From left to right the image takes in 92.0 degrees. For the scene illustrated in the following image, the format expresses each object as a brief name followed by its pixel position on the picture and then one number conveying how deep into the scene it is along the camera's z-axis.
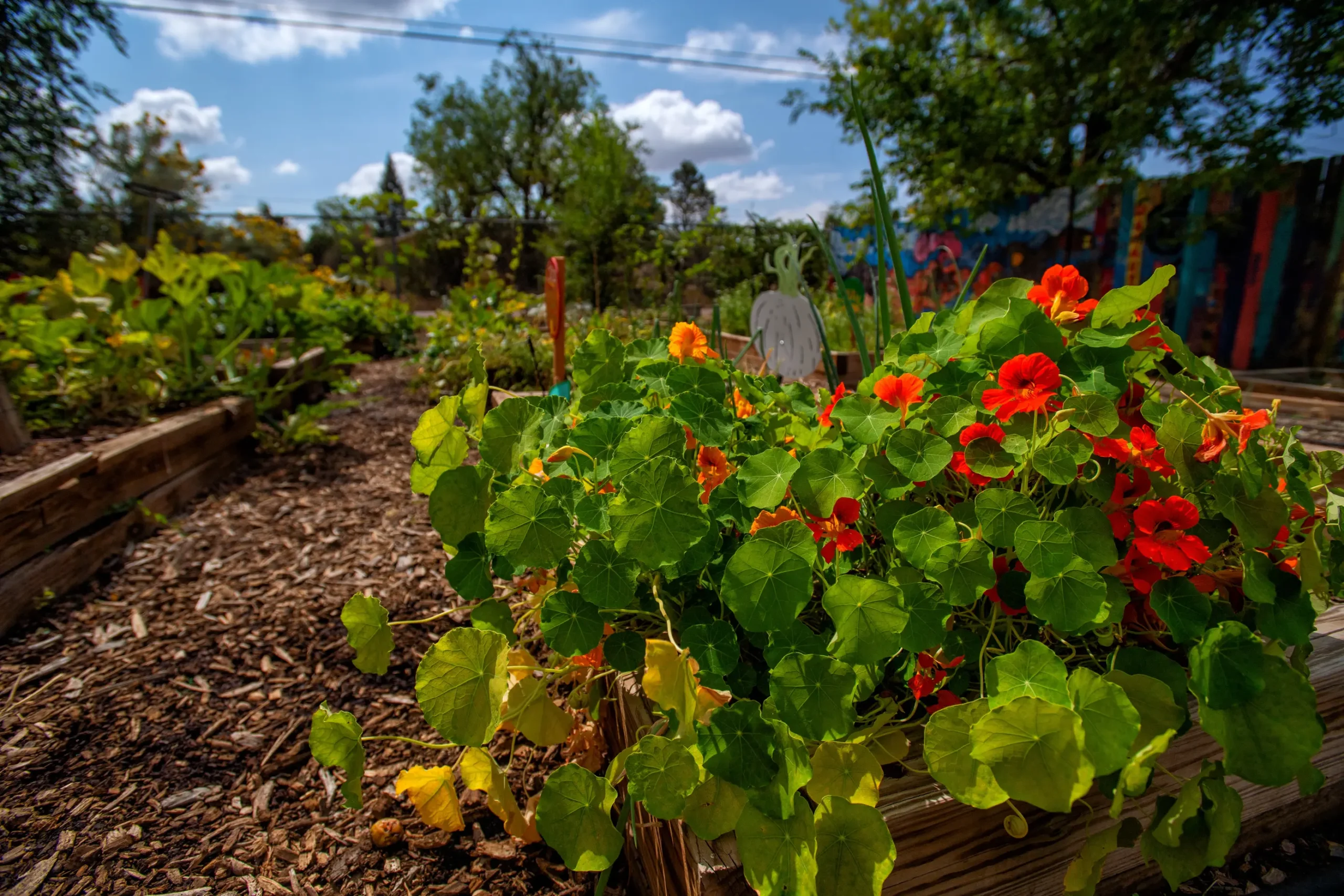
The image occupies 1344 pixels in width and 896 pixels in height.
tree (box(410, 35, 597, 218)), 22.73
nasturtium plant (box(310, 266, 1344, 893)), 0.48
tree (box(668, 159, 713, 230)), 27.80
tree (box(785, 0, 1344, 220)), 5.31
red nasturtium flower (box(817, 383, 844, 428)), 0.76
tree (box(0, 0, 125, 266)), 6.40
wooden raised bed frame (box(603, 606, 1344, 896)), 0.58
